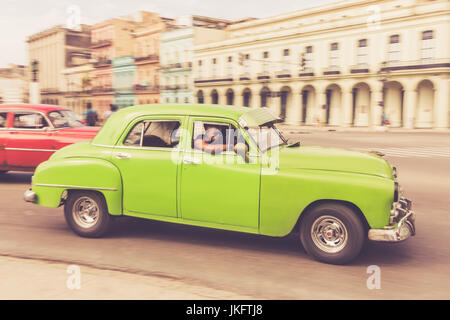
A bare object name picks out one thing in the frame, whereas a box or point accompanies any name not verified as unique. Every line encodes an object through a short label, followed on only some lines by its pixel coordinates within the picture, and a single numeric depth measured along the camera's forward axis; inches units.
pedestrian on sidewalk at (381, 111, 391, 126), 1583.4
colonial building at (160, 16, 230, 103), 2539.1
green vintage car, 204.1
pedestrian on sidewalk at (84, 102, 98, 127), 692.1
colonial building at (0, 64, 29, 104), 2131.4
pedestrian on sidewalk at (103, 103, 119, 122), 669.4
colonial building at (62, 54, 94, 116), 3245.6
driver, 224.4
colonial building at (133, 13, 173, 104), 2738.7
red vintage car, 399.9
